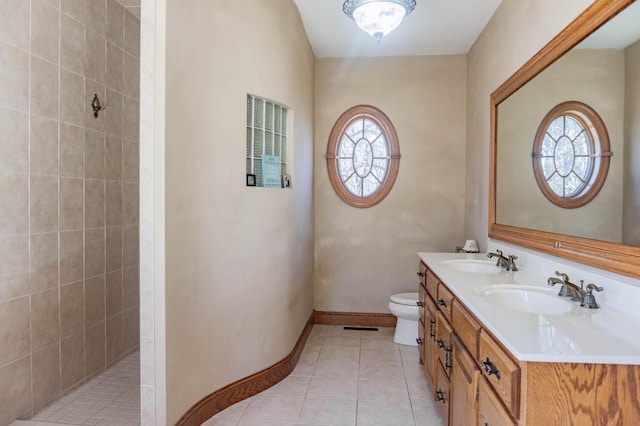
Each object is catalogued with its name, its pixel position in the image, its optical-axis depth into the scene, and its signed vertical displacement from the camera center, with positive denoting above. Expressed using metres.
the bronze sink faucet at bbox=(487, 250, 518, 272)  2.32 -0.34
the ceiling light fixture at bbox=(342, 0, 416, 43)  2.42 +1.21
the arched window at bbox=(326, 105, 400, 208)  4.03 +0.51
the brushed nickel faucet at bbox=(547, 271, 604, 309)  1.52 -0.34
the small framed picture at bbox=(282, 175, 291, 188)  2.98 +0.18
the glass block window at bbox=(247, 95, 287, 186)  2.61 +0.51
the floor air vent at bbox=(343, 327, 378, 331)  3.94 -1.23
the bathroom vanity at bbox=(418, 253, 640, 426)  1.04 -0.45
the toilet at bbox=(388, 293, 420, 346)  3.39 -0.97
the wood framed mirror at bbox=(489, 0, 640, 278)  1.41 +0.11
